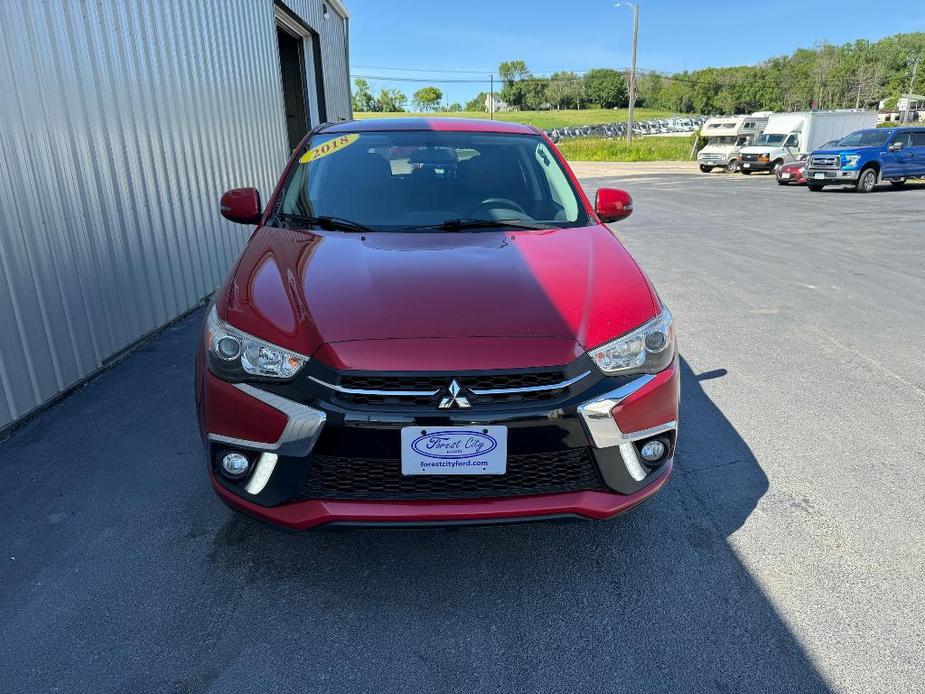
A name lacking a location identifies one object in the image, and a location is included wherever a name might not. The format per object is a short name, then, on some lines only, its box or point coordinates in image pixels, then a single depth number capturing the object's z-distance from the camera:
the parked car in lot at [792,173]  21.95
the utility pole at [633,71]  35.49
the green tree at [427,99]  144.12
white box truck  26.69
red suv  2.01
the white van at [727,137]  28.91
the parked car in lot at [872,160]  18.56
